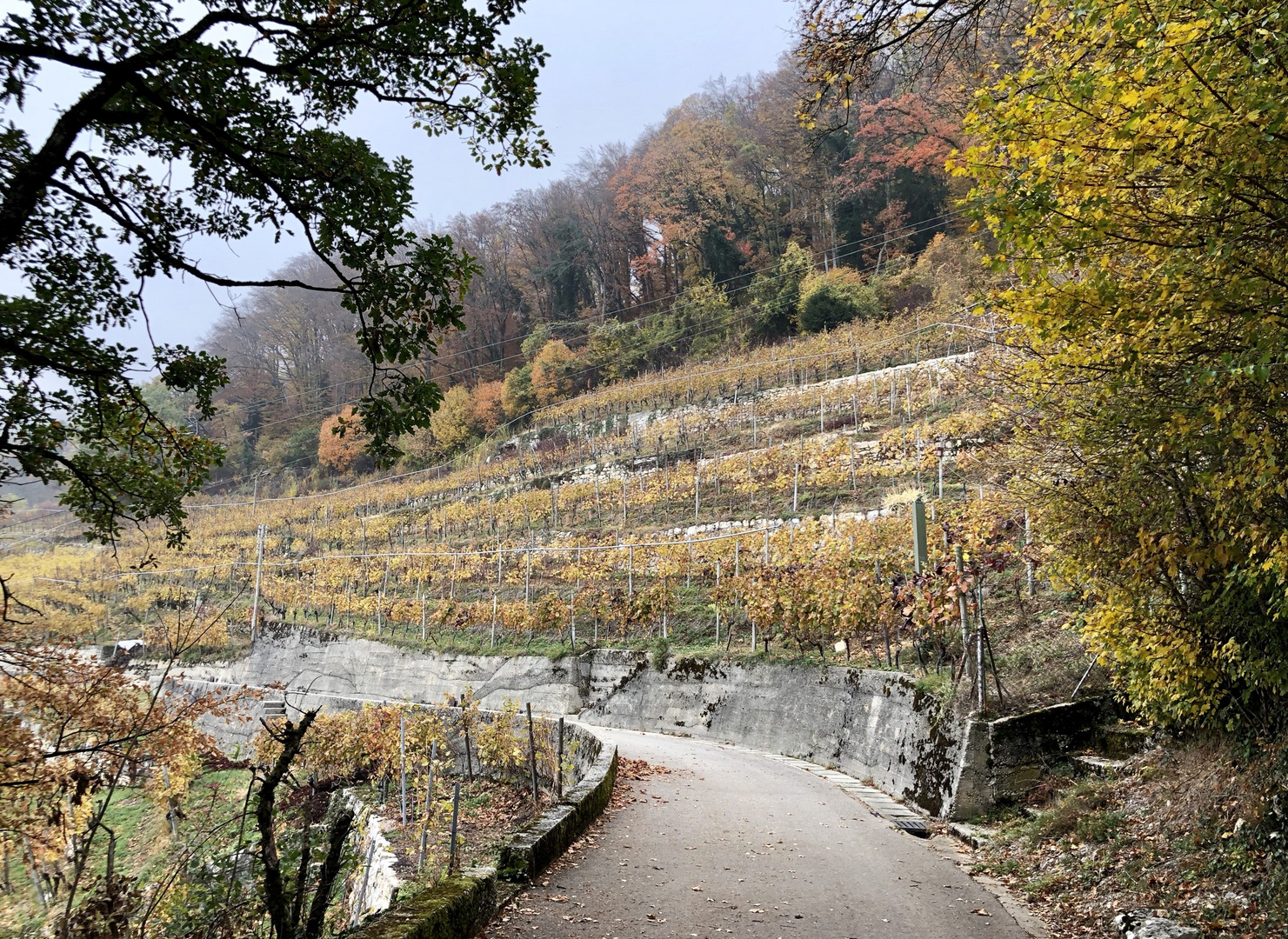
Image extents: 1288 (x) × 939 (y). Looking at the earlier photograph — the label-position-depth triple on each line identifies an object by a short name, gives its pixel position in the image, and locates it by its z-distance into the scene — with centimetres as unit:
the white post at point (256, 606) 2852
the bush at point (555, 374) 4734
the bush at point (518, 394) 4800
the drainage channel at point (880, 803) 765
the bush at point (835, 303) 3691
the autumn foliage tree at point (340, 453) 5575
